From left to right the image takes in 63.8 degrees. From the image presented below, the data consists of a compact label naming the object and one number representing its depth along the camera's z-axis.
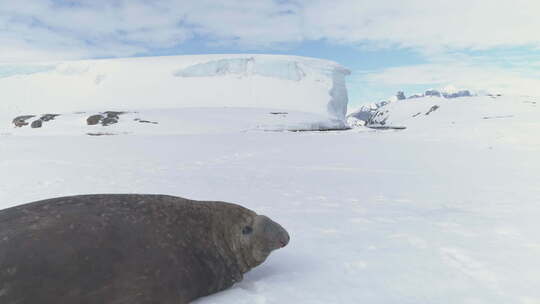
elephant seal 2.20
